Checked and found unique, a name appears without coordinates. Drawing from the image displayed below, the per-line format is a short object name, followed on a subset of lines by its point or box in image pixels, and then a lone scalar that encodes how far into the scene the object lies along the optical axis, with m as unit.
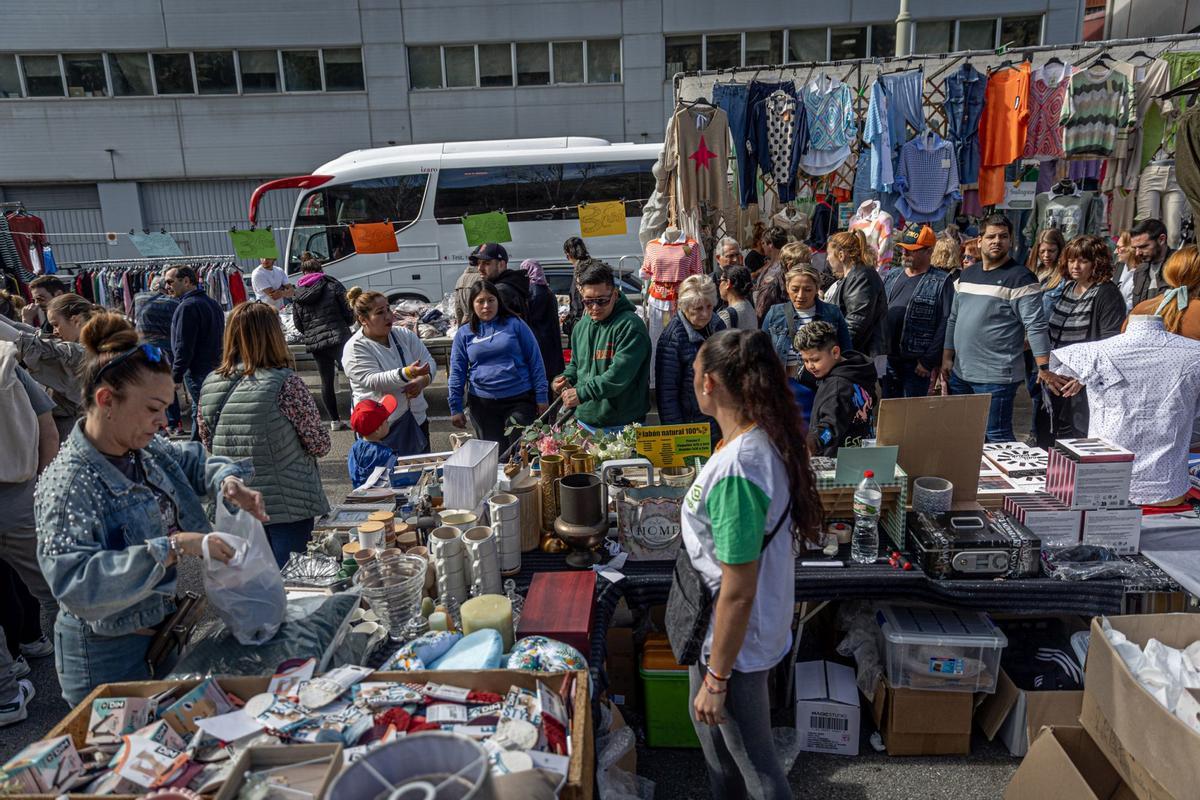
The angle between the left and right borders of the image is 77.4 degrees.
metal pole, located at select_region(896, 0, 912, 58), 8.86
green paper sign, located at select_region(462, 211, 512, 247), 7.42
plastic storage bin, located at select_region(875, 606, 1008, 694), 2.75
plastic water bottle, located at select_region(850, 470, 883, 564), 2.72
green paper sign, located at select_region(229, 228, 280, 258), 8.77
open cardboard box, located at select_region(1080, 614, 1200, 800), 1.85
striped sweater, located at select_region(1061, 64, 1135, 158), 6.61
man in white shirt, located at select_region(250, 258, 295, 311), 9.55
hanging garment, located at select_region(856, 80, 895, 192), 6.94
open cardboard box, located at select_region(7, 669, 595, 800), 1.80
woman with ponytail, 1.89
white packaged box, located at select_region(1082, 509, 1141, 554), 2.82
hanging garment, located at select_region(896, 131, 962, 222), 7.04
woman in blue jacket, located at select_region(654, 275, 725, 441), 4.15
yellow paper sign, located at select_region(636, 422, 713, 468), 3.25
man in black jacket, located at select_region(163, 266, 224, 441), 6.03
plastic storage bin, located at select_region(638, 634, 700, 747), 2.85
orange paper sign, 8.48
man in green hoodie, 4.17
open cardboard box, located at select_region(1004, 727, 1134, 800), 2.08
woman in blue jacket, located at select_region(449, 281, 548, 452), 4.62
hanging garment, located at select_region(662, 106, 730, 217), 6.81
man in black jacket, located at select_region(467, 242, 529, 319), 5.80
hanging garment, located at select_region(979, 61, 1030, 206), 6.75
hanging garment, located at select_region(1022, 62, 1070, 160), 6.77
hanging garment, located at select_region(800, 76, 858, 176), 7.04
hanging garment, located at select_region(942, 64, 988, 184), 6.86
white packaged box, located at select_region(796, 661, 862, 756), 2.87
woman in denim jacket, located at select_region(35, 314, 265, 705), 1.92
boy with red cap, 3.87
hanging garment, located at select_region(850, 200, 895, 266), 7.09
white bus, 11.16
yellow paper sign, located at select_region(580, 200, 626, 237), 7.16
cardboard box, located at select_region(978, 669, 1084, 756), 2.73
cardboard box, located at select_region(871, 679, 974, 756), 2.80
